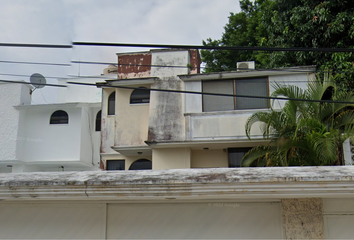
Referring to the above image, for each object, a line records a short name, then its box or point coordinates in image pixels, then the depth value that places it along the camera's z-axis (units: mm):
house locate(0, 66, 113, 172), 20594
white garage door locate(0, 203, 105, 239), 5156
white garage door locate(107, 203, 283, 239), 4863
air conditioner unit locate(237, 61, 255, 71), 16609
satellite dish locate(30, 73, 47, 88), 22234
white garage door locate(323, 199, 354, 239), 4680
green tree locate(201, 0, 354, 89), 14703
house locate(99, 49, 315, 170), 15258
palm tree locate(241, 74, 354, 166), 9959
